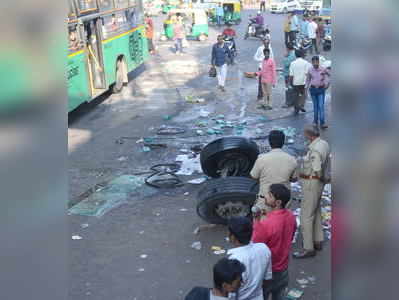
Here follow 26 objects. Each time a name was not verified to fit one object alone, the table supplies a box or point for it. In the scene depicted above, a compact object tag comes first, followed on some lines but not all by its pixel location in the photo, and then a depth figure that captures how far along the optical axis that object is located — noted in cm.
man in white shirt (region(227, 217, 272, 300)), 370
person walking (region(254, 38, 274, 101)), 1356
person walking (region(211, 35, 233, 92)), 1533
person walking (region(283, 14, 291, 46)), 2189
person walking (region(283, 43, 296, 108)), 1301
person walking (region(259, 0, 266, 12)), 4491
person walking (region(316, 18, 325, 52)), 2316
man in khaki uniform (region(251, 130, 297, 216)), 549
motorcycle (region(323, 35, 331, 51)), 2176
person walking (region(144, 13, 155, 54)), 2381
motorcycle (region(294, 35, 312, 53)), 2047
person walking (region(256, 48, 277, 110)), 1300
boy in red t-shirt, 430
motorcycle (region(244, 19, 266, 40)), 2831
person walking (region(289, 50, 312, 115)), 1183
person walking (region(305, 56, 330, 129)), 1106
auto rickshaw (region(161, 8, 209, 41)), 2869
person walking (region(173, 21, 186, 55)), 2374
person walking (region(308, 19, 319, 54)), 2136
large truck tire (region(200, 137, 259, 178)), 797
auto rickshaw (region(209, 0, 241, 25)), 3528
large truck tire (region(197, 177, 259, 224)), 655
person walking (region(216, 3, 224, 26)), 3503
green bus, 1252
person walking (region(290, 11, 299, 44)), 2177
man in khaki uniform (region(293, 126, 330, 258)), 549
